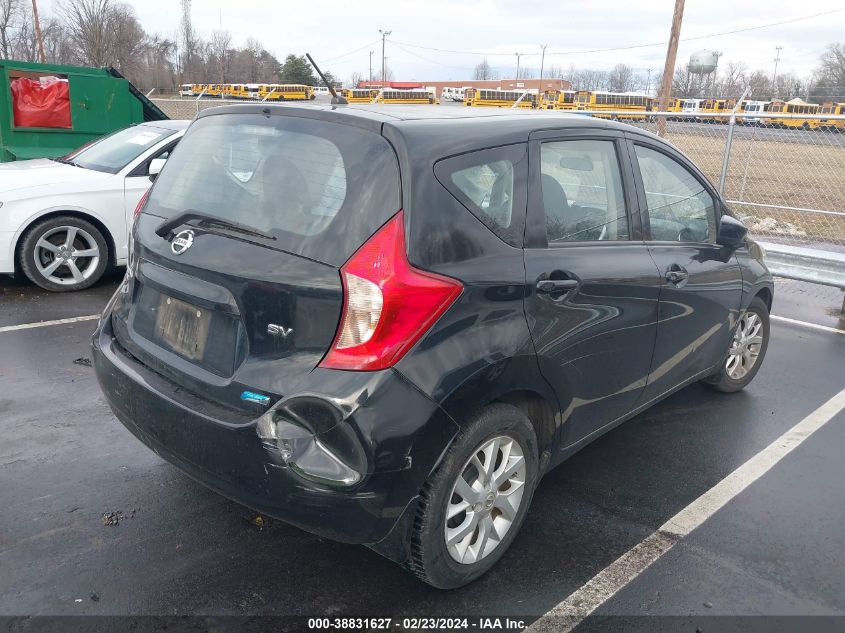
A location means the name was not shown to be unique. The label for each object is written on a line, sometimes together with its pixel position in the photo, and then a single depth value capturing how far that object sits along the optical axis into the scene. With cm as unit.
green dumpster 1062
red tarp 1068
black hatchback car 234
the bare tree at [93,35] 6241
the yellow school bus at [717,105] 3416
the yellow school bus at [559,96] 4906
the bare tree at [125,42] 6656
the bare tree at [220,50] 8780
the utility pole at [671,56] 2119
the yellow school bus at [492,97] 4330
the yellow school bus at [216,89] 5604
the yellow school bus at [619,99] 4403
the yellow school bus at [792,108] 2070
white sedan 640
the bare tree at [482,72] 12494
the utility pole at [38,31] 4695
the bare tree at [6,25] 6531
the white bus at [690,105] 4056
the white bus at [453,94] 5859
